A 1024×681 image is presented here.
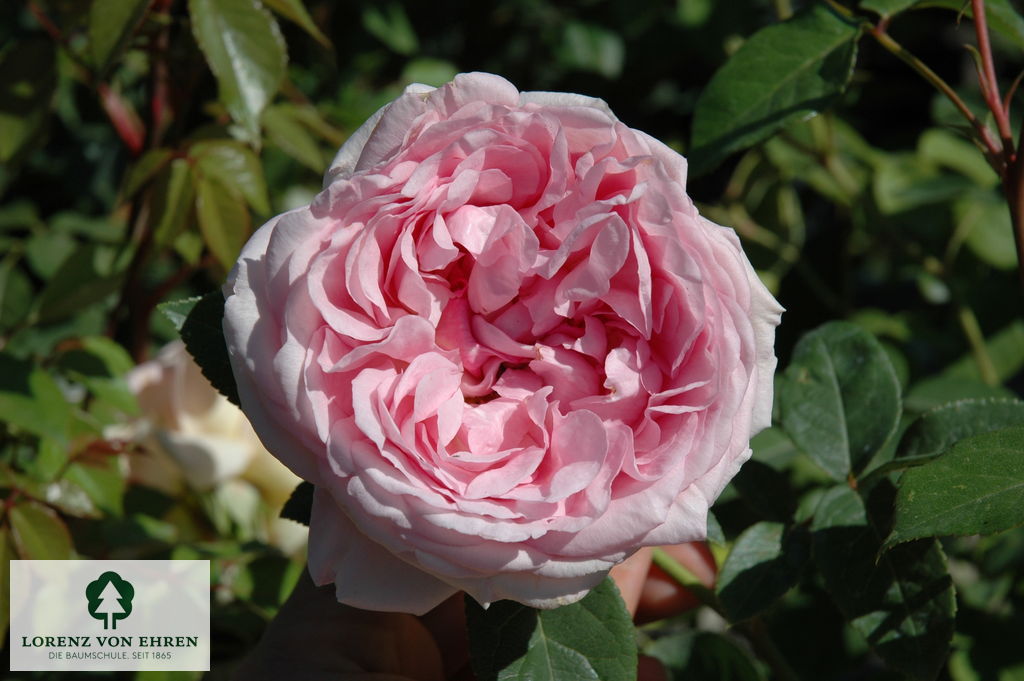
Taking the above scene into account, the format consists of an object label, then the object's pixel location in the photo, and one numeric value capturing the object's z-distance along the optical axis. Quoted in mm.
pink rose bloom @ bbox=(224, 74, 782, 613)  417
